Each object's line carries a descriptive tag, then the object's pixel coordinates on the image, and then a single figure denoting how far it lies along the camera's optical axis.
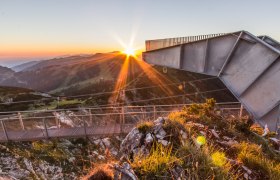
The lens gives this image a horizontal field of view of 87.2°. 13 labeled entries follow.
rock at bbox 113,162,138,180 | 2.07
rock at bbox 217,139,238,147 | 4.02
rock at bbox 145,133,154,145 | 3.29
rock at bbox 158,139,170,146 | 3.14
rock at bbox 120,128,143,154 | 3.36
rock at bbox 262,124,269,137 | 5.49
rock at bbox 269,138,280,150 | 5.29
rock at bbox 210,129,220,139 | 4.32
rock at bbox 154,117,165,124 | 3.62
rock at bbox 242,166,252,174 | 3.15
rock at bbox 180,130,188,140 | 3.36
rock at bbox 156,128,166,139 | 3.34
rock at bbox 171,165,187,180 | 2.35
